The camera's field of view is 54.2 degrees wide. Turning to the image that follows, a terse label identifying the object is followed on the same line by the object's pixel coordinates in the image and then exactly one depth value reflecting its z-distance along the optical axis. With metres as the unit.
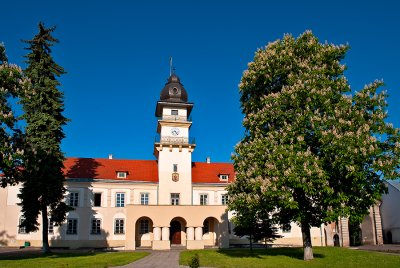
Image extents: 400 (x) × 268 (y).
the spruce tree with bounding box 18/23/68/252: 25.50
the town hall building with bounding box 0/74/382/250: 36.84
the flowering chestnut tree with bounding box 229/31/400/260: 17.20
